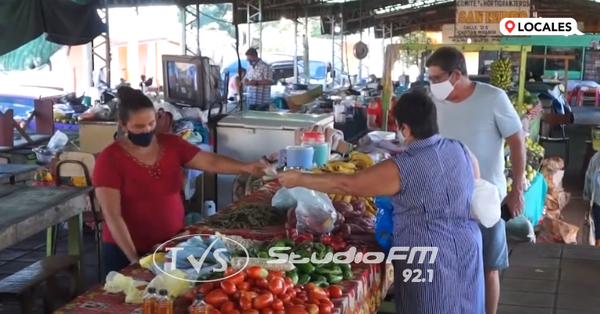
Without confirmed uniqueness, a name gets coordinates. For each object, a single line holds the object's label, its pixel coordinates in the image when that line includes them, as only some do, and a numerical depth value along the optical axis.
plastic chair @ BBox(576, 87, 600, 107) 20.44
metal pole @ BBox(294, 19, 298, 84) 19.08
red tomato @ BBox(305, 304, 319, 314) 2.50
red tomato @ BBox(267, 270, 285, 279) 2.61
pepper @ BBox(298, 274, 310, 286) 2.76
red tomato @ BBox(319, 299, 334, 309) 2.58
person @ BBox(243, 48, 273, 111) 13.34
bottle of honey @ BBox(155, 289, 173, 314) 2.33
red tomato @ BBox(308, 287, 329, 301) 2.61
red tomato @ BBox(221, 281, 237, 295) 2.49
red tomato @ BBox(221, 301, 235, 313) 2.40
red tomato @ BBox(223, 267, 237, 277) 2.60
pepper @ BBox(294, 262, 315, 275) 2.87
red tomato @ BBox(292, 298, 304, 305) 2.54
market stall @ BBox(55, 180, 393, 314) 2.52
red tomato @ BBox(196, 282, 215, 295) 2.51
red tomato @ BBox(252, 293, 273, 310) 2.44
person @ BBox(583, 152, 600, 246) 7.41
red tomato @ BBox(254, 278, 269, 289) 2.54
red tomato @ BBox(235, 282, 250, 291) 2.51
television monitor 7.91
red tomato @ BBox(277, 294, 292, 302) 2.53
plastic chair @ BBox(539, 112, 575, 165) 12.51
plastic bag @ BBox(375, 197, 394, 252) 3.21
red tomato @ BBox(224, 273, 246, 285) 2.52
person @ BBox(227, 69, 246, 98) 14.40
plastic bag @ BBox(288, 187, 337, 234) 3.40
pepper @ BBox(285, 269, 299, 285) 2.71
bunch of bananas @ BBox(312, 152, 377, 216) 4.03
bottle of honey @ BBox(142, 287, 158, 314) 2.33
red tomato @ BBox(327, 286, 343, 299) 2.71
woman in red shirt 3.40
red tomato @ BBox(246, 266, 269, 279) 2.58
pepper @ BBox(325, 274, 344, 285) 2.85
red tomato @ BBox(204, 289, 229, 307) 2.44
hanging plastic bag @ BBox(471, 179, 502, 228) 3.13
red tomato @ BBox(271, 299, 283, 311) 2.47
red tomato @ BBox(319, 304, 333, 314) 2.53
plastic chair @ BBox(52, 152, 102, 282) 5.53
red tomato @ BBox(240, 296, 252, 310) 2.43
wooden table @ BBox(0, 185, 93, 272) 3.61
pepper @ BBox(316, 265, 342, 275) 2.87
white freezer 6.34
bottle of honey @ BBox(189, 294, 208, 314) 2.33
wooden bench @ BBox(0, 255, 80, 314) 3.93
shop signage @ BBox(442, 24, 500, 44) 10.07
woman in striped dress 2.89
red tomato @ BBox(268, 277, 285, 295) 2.53
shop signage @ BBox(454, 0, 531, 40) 10.27
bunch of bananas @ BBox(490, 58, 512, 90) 8.27
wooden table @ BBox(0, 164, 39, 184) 6.14
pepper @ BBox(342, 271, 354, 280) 2.93
